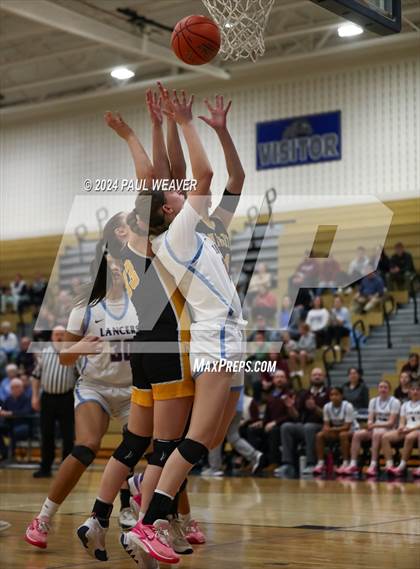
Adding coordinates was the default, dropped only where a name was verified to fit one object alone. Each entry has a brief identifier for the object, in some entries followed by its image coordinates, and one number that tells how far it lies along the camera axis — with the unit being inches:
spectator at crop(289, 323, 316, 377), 605.0
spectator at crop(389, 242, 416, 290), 652.7
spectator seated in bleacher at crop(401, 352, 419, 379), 516.4
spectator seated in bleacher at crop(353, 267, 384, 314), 647.8
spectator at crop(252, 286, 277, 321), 667.9
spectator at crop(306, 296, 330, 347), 625.9
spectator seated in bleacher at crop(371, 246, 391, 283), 662.5
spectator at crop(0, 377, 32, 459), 619.8
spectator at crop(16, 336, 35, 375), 693.3
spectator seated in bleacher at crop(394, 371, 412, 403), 502.9
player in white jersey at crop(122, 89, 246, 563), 179.2
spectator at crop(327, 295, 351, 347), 625.6
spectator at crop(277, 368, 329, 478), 506.3
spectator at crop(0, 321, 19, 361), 745.0
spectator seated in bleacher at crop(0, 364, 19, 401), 646.5
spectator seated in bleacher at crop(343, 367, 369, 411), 526.6
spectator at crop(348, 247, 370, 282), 666.8
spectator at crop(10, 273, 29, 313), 808.3
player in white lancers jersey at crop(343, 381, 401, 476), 489.7
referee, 473.4
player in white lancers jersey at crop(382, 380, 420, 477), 475.2
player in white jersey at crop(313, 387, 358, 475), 502.0
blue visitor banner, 743.7
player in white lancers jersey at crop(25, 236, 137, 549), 229.1
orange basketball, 242.1
